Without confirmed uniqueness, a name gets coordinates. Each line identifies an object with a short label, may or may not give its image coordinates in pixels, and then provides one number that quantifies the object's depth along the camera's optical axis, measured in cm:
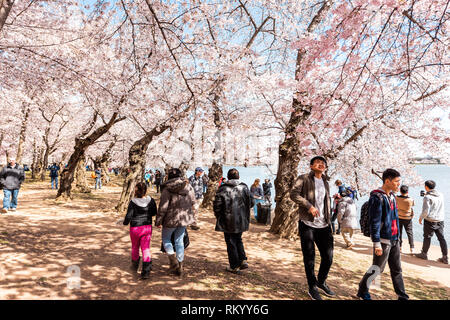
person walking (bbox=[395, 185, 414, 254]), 665
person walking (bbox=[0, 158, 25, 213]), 793
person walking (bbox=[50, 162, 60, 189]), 1686
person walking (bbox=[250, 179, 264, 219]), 1151
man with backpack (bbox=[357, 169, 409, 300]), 324
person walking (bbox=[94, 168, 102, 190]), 1877
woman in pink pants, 381
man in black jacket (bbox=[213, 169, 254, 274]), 417
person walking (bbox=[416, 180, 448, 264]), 643
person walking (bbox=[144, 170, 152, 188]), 2485
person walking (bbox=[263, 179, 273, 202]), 1460
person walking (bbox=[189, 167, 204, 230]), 864
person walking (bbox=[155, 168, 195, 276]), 382
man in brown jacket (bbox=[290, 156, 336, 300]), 339
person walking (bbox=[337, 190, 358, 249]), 773
